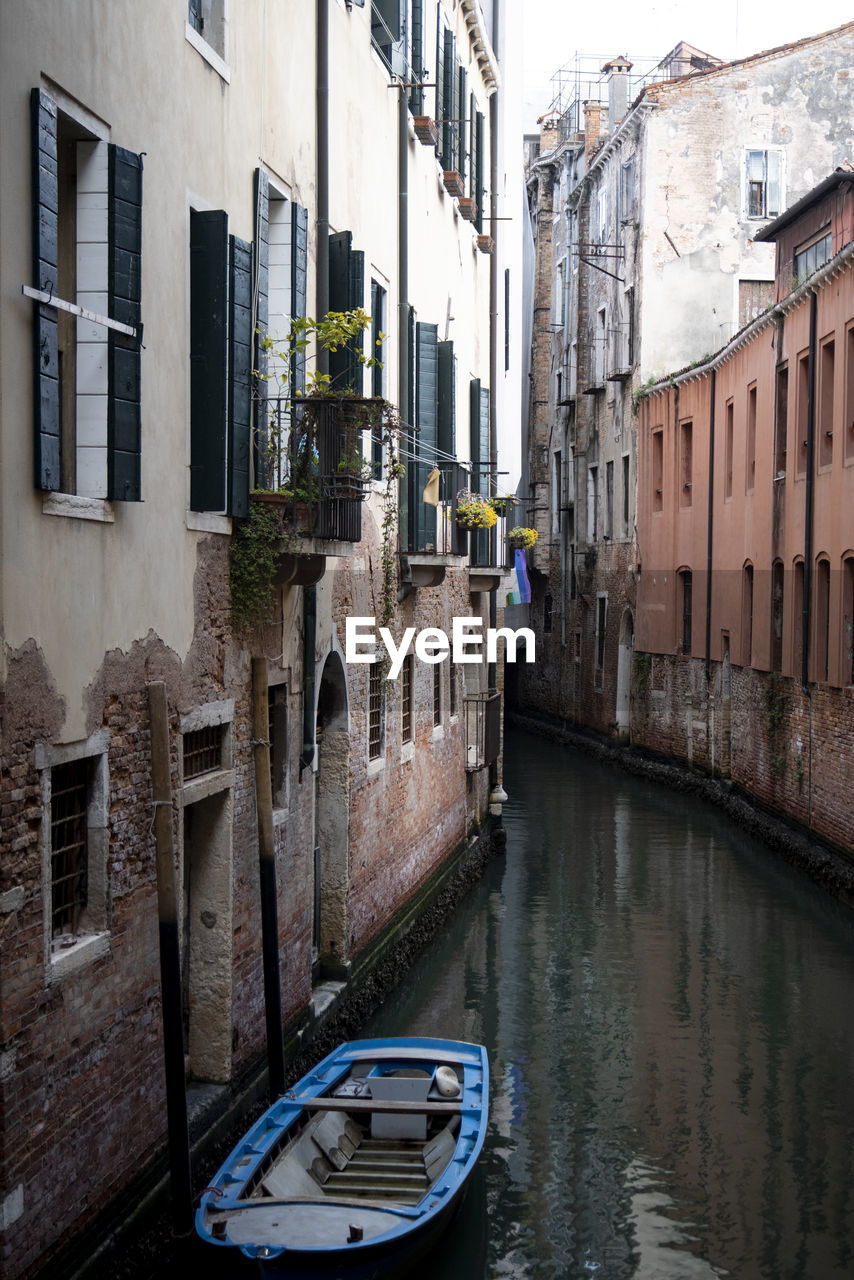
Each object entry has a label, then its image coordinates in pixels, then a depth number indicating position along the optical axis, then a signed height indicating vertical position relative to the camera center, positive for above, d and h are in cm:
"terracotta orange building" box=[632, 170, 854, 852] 1900 +64
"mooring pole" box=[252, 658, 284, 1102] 873 -192
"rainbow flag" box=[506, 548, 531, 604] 2221 +1
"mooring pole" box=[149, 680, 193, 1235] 679 -199
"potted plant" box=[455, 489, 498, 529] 1611 +78
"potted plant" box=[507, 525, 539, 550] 2016 +65
